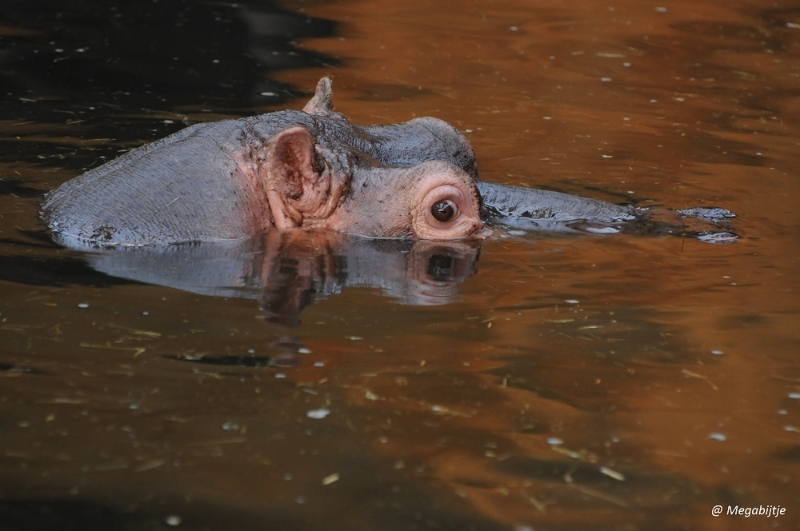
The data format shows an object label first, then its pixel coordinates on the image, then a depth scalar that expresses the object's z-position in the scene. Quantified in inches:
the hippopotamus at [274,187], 417.7
